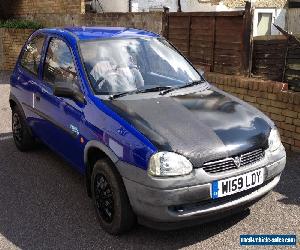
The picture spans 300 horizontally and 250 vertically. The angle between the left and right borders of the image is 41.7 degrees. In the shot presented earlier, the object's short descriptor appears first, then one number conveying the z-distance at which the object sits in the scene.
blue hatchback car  2.99
